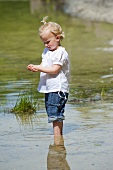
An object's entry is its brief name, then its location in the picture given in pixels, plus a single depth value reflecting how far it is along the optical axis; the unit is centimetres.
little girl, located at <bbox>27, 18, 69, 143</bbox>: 1103
